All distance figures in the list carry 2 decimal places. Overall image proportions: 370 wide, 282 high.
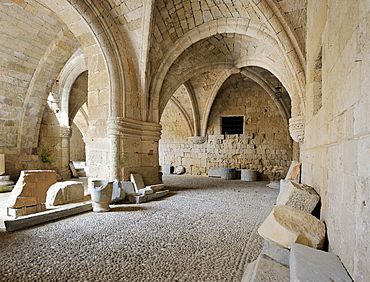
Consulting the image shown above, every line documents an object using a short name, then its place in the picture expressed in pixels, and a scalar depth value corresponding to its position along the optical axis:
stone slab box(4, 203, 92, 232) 2.89
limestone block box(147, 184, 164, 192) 5.30
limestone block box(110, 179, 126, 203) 4.48
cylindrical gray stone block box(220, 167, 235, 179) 9.20
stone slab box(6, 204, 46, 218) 3.36
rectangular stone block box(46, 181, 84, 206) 4.10
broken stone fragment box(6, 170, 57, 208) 3.44
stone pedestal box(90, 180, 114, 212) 3.80
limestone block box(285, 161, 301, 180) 4.71
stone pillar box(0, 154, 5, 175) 6.21
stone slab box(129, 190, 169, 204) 4.57
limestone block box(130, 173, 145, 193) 5.16
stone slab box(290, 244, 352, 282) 1.21
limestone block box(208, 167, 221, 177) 9.62
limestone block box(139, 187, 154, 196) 4.82
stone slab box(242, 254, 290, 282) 1.47
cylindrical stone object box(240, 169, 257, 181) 8.84
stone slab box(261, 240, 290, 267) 1.72
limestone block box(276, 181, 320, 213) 2.27
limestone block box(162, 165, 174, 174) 10.97
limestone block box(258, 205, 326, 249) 1.70
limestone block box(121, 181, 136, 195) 4.79
